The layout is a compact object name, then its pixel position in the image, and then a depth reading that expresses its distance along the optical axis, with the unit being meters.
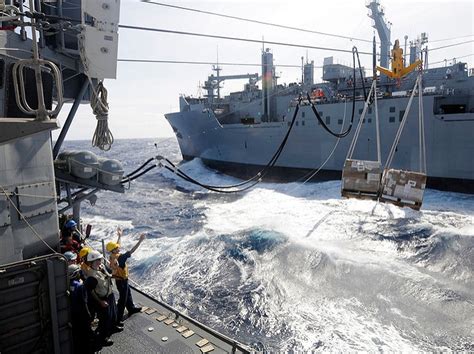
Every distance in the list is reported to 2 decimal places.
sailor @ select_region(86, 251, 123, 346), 4.44
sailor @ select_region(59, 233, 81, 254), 6.34
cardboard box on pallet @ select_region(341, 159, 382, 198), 11.18
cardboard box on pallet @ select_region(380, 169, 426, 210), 10.30
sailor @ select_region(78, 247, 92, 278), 4.49
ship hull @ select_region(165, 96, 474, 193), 21.69
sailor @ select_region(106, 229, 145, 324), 5.21
